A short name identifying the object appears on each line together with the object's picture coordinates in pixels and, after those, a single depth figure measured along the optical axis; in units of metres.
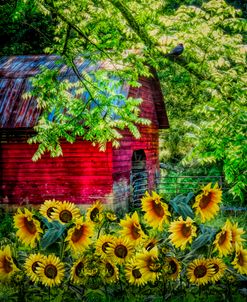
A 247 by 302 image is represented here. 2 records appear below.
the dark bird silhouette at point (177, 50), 8.75
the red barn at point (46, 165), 12.97
